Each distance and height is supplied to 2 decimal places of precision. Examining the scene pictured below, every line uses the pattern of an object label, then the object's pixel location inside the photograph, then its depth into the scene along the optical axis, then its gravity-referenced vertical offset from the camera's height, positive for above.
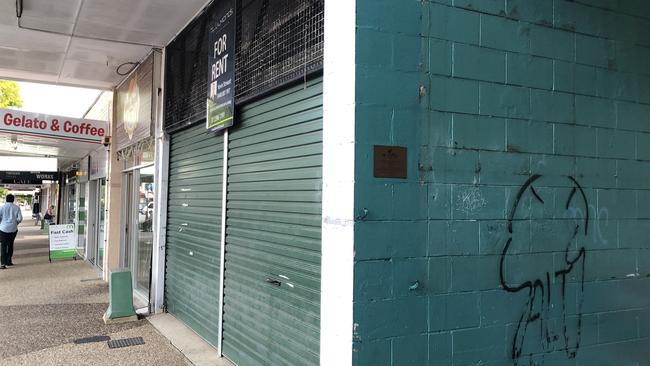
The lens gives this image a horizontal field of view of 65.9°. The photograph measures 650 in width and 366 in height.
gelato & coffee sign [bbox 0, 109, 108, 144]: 10.31 +1.47
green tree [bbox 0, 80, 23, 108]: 20.31 +4.16
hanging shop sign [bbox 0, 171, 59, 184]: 27.10 +1.03
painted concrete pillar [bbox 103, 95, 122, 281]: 10.41 -0.50
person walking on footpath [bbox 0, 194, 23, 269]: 12.83 -0.88
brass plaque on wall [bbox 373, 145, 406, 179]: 2.89 +0.22
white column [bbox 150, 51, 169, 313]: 7.57 -0.31
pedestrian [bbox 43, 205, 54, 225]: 24.78 -1.08
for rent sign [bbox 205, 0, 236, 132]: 5.42 +1.47
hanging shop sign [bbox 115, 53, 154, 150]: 8.38 +1.68
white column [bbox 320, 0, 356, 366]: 2.81 +0.06
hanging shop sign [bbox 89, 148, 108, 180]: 11.97 +0.83
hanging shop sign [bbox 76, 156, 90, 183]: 15.14 +0.82
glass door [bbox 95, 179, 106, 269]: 12.29 -0.64
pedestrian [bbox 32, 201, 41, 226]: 37.38 -1.38
